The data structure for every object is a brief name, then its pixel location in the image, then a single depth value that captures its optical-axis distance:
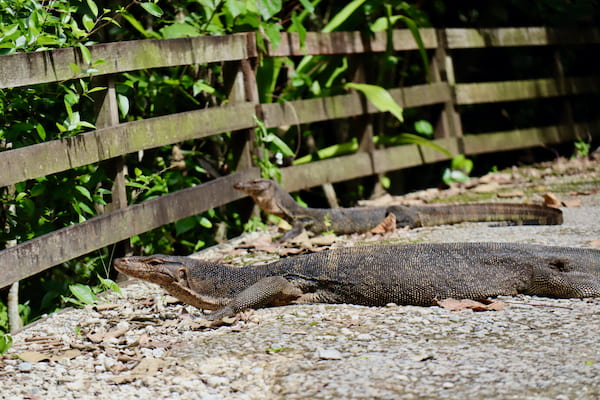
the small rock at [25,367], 7.93
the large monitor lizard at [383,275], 9.27
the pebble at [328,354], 7.50
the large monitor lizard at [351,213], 15.10
